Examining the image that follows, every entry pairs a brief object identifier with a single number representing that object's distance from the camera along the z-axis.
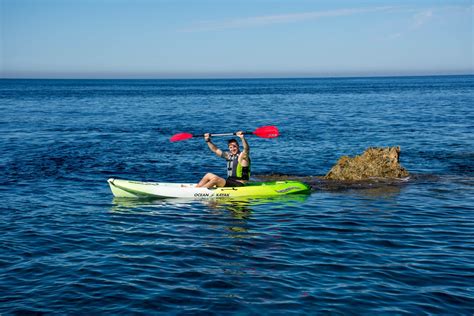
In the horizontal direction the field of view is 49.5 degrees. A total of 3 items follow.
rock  17.62
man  14.74
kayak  14.77
